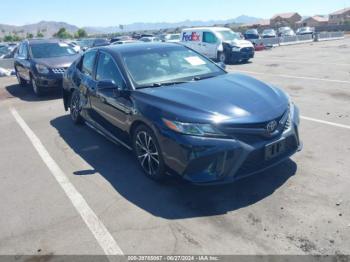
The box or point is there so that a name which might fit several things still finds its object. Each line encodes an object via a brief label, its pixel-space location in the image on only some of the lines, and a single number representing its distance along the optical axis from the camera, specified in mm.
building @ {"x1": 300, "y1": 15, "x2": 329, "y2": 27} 95938
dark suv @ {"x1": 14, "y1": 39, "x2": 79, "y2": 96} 10008
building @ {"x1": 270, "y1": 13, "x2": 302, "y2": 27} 107125
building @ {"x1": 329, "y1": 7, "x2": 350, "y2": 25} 105300
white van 17312
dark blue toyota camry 3684
